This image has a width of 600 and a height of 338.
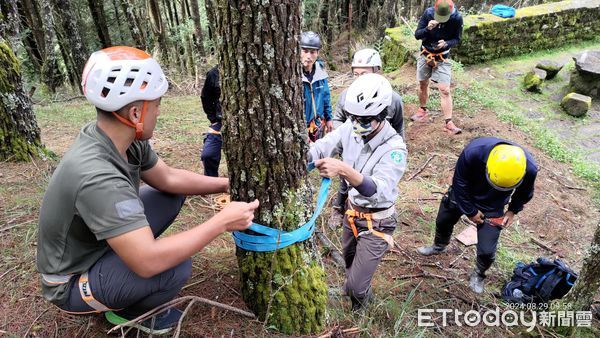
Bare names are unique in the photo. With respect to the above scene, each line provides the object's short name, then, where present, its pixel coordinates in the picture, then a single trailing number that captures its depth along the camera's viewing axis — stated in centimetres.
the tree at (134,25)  1299
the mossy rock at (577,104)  971
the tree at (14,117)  507
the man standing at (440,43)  724
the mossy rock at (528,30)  1177
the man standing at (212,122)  479
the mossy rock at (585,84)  1022
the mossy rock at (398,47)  1099
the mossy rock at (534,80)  1062
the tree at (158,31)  1438
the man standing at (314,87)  524
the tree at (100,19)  1758
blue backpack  418
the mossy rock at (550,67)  1105
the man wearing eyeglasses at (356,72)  525
